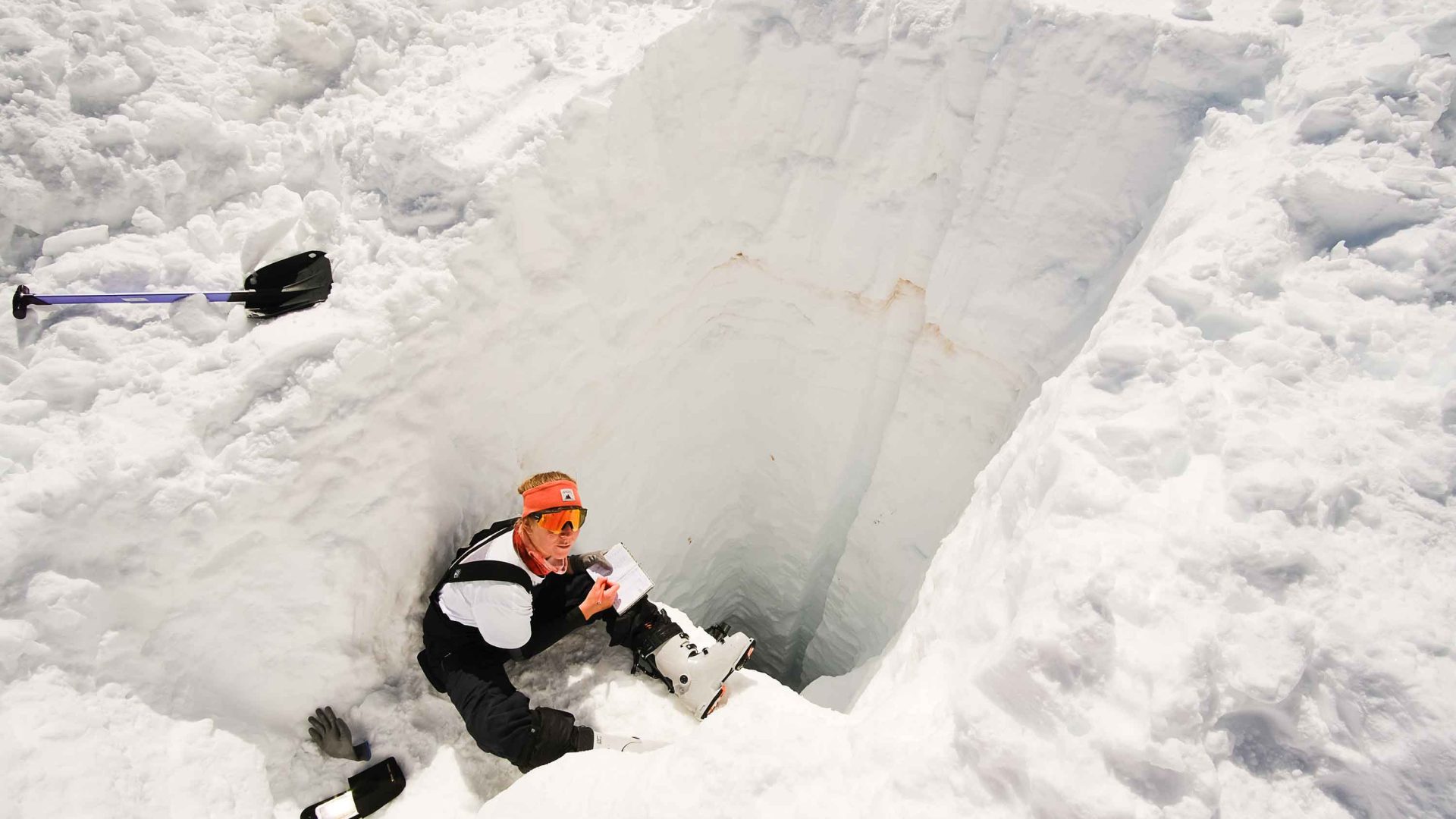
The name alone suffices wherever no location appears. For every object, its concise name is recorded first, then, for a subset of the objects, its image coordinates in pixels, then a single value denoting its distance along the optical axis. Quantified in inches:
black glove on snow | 112.2
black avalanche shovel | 116.9
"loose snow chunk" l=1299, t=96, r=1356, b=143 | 104.5
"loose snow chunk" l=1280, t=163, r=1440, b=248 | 95.4
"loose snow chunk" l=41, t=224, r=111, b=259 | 112.7
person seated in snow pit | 113.6
